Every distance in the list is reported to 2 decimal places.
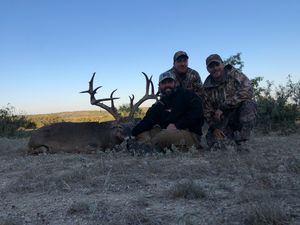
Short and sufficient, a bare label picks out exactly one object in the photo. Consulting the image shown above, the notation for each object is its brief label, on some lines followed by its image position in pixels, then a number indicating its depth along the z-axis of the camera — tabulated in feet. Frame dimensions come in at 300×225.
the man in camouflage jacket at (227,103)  15.39
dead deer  18.30
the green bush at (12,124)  30.73
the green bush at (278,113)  23.09
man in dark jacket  14.79
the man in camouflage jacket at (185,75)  17.14
